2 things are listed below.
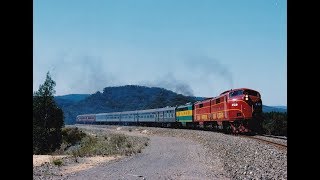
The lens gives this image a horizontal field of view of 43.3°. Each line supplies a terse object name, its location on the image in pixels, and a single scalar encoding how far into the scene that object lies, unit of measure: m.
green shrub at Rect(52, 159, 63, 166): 20.31
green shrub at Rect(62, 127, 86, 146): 59.68
